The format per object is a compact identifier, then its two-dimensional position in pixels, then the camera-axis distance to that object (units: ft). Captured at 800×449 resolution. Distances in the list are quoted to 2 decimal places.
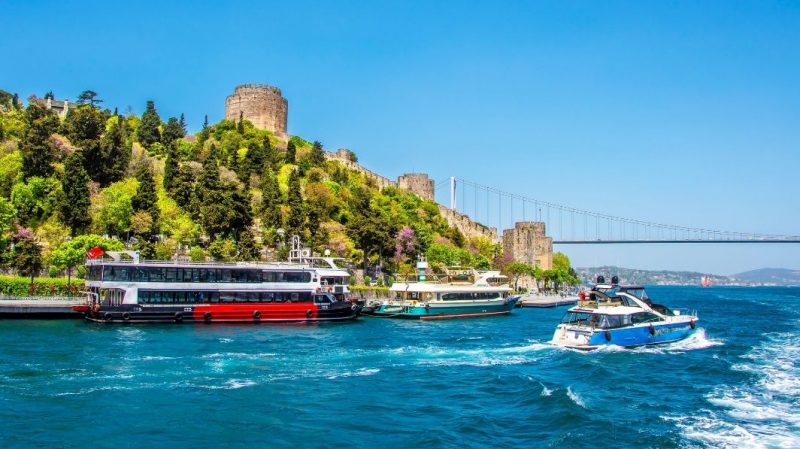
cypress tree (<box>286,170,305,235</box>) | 248.11
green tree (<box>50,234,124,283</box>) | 190.39
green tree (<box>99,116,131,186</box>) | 258.78
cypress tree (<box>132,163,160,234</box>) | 233.35
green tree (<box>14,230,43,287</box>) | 189.16
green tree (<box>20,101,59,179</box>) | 236.63
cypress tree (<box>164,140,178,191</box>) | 264.72
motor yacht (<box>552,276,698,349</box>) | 133.69
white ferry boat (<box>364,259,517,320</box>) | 207.92
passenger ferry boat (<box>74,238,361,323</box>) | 168.25
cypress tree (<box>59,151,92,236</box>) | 216.06
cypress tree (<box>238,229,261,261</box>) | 225.76
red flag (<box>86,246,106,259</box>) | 174.81
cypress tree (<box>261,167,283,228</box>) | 257.14
